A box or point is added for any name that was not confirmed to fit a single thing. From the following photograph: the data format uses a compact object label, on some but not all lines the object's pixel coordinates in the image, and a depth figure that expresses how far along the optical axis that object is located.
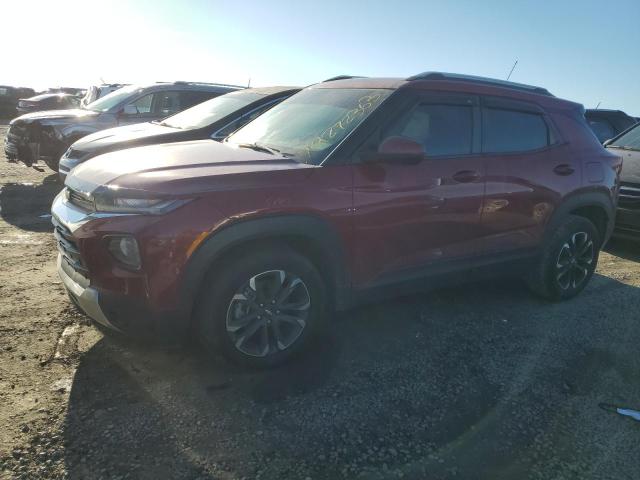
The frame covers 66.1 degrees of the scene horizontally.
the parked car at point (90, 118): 8.38
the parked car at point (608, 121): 9.78
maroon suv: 2.67
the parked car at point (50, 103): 15.99
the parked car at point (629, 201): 6.18
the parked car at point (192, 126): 6.18
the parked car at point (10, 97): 21.67
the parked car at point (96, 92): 10.99
